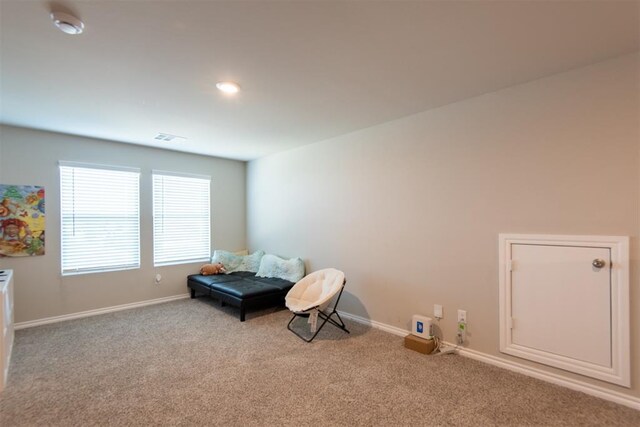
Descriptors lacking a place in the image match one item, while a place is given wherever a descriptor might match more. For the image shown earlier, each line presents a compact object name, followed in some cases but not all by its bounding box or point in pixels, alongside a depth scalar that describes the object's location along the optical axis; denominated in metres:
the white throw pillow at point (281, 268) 4.50
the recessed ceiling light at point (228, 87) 2.56
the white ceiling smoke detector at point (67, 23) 1.68
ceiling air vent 4.06
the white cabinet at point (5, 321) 2.37
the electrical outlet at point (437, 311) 3.07
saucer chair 3.29
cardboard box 2.94
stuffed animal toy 4.94
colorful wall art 3.58
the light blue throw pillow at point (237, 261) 5.17
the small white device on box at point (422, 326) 3.04
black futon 3.90
